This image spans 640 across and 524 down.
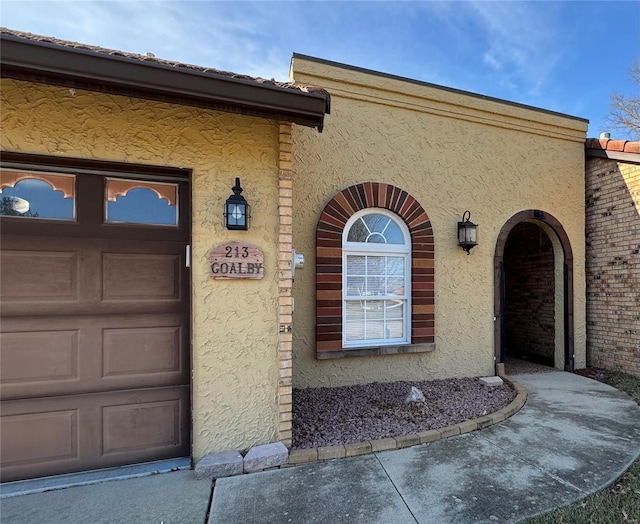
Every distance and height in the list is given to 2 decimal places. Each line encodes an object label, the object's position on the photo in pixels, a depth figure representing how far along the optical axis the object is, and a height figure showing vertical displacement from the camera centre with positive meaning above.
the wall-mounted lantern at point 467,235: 5.74 +0.53
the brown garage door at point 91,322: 2.95 -0.53
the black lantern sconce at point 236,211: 3.25 +0.54
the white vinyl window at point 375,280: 5.45 -0.24
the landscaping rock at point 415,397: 4.50 -1.80
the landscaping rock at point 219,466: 3.04 -1.87
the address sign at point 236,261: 3.25 +0.05
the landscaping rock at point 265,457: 3.16 -1.85
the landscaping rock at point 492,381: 5.55 -2.00
